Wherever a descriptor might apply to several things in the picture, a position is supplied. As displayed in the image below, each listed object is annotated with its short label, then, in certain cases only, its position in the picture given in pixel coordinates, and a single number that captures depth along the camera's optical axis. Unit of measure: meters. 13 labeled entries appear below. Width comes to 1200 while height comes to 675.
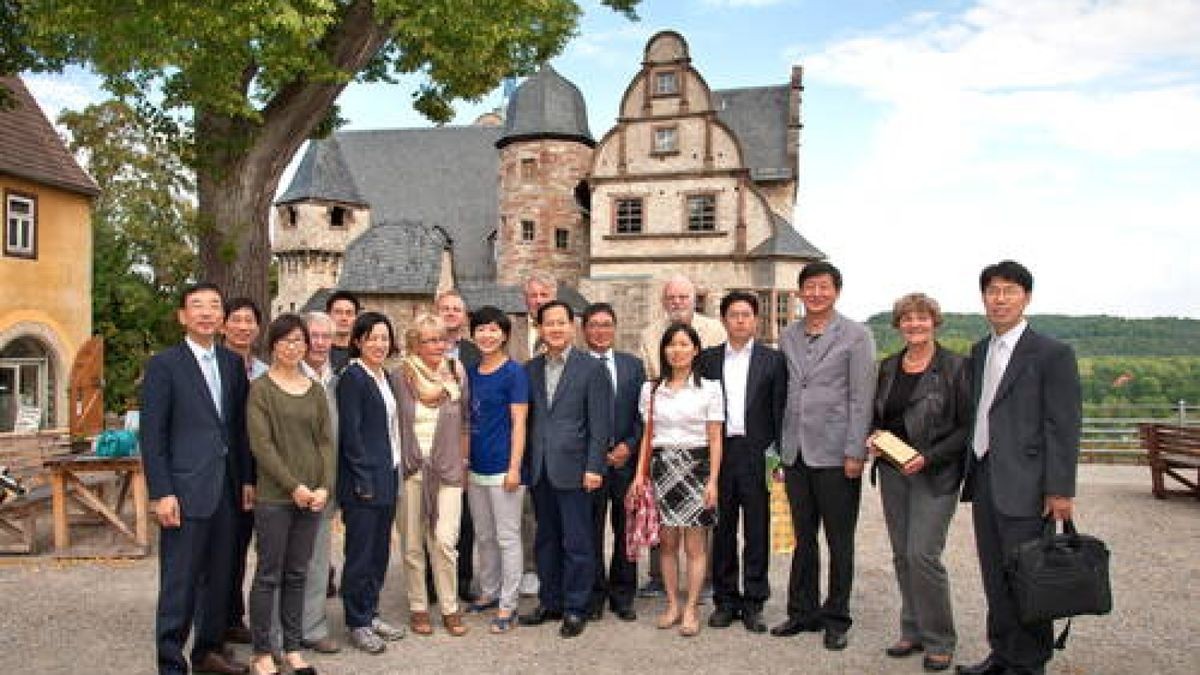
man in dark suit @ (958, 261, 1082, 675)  4.48
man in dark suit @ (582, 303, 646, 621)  5.82
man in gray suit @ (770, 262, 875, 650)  5.22
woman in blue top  5.50
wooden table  7.70
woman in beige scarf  5.40
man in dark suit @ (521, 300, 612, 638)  5.55
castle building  26.44
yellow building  16.53
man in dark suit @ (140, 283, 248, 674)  4.46
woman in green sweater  4.59
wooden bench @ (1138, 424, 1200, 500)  10.95
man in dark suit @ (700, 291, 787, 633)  5.58
